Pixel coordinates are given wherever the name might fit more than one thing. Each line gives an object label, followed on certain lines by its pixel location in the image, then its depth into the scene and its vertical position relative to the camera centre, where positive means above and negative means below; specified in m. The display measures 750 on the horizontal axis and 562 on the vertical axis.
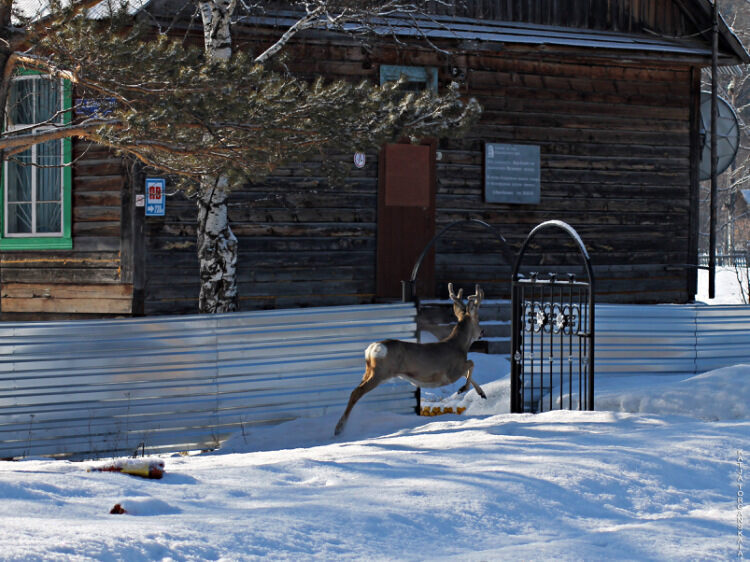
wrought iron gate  17.50 -1.35
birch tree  15.70 +1.08
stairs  29.09 -1.61
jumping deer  18.09 -1.39
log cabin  28.70 +0.56
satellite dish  39.00 +2.01
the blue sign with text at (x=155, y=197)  27.94 +0.31
